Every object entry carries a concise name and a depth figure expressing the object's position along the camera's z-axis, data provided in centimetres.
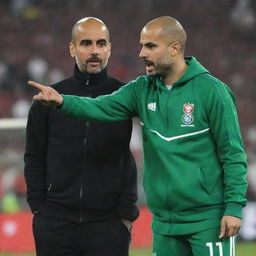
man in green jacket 857
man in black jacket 967
